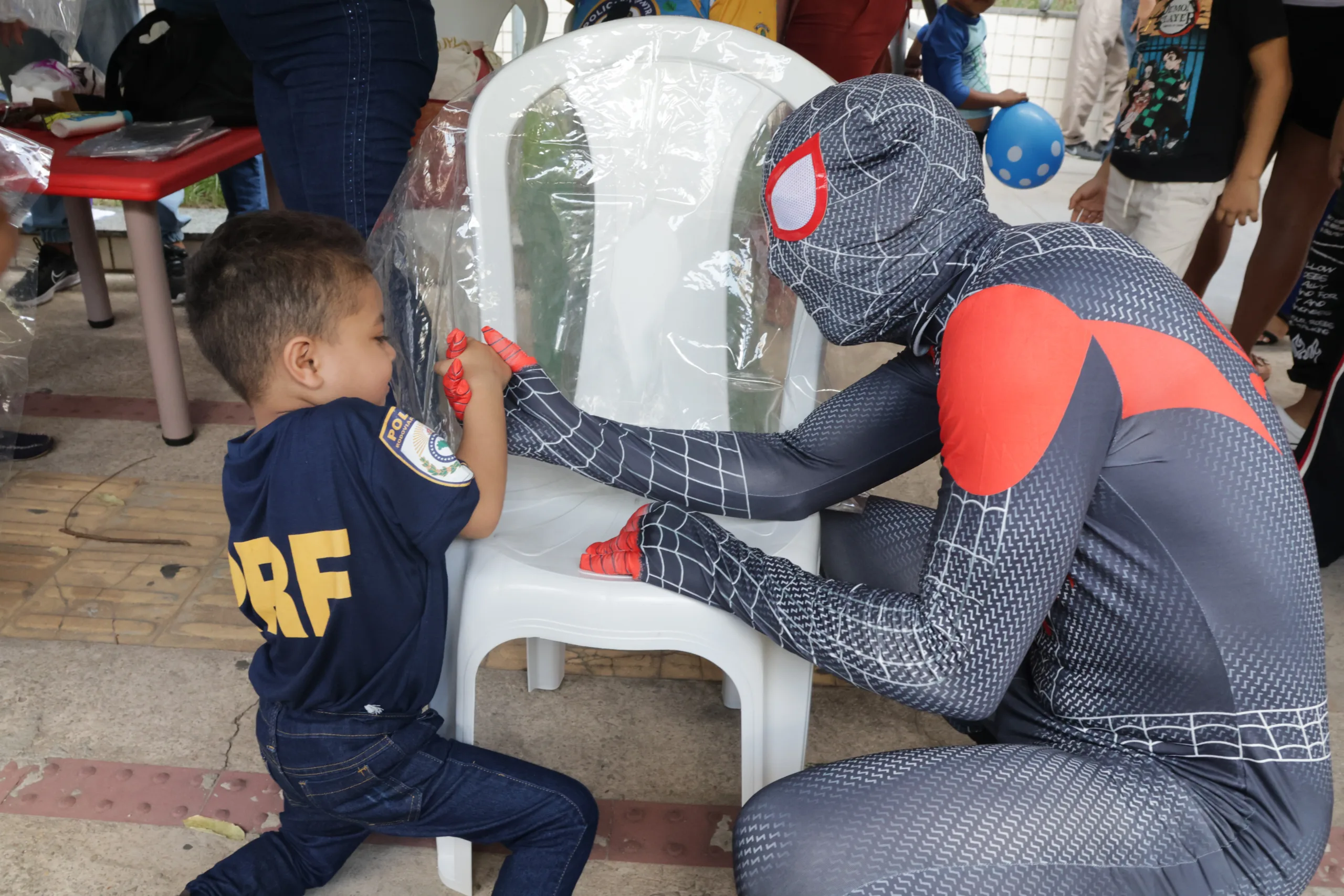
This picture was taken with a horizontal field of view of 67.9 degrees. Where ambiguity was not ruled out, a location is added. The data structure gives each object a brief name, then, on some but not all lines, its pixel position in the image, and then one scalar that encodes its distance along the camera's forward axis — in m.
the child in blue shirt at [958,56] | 4.20
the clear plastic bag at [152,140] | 2.22
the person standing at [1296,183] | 2.35
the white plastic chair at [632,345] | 1.13
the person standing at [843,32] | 2.30
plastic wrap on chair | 1.36
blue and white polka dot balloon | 4.66
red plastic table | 2.08
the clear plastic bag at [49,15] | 2.18
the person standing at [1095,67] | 6.63
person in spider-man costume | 0.84
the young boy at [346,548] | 1.01
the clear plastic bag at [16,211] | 1.50
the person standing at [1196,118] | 2.12
